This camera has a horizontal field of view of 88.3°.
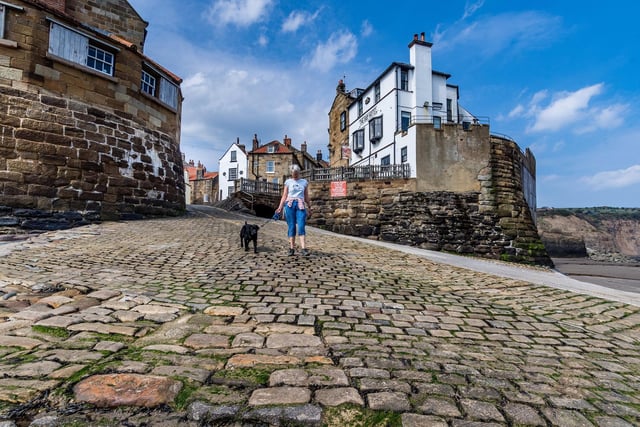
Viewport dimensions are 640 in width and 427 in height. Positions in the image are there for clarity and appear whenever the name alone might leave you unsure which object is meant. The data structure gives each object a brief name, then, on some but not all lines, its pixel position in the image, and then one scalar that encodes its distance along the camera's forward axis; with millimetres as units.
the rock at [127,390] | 1709
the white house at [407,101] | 26625
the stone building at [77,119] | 9516
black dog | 7086
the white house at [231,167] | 47072
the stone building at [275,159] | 43500
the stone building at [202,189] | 53688
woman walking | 6859
